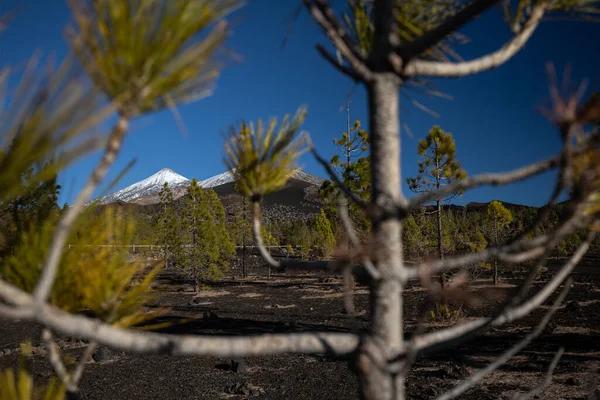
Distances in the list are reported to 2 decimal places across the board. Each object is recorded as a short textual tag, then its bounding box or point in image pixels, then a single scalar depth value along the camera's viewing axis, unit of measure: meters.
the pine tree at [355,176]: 18.70
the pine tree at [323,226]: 31.40
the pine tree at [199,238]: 29.30
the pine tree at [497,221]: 24.39
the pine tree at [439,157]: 16.47
